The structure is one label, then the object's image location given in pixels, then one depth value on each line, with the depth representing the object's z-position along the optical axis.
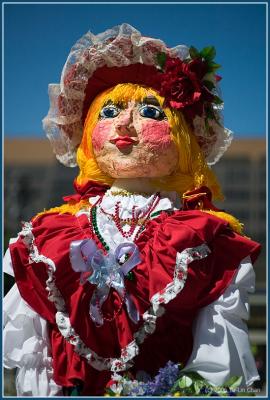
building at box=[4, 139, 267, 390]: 16.86
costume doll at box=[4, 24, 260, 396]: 2.43
